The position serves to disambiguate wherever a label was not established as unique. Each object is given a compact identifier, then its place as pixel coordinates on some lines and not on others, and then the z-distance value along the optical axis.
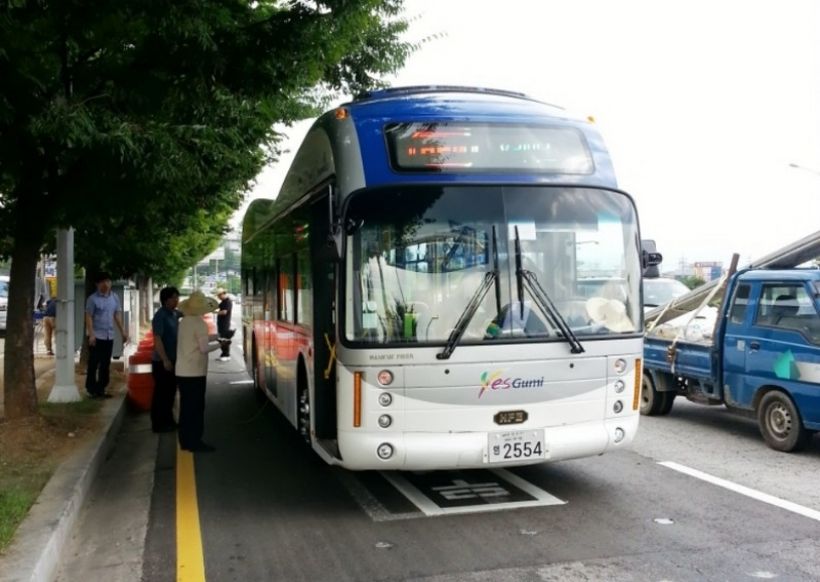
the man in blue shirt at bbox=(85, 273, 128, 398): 11.41
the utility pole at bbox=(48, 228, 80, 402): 10.70
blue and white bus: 5.98
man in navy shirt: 9.57
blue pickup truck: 8.15
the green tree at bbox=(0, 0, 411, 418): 6.81
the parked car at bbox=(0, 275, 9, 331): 25.12
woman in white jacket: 8.28
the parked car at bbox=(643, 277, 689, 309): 17.75
